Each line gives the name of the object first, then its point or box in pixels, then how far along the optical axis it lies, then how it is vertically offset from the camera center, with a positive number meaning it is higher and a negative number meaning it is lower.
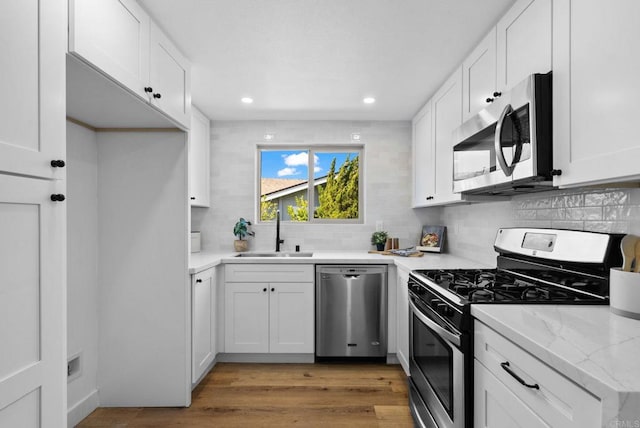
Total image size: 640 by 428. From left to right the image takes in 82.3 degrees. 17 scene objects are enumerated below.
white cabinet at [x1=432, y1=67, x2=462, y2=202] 2.51 +0.64
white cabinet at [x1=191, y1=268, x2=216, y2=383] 2.54 -0.82
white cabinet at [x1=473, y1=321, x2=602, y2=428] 0.87 -0.51
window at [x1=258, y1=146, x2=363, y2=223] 3.97 +0.32
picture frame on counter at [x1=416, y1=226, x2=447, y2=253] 3.48 -0.26
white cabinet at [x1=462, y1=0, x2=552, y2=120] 1.53 +0.79
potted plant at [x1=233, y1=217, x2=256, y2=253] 3.68 -0.21
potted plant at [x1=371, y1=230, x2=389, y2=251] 3.69 -0.26
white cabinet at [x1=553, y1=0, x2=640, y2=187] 1.09 +0.41
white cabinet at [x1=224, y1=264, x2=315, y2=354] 3.13 -0.85
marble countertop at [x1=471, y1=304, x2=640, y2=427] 0.75 -0.35
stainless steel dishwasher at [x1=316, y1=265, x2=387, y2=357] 3.10 -0.82
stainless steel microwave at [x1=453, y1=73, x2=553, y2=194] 1.49 +0.33
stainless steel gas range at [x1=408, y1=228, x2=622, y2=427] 1.47 -0.36
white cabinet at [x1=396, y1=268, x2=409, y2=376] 2.73 -0.84
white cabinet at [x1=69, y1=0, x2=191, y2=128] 1.36 +0.74
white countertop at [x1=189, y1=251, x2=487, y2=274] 2.69 -0.39
